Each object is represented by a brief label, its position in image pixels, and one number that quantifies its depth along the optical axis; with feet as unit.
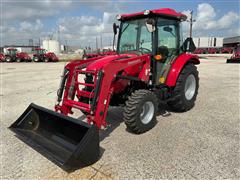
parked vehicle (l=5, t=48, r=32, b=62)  105.09
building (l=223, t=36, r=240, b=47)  237.08
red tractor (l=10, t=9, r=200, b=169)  11.44
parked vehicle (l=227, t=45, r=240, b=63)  65.82
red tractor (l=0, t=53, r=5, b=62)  108.39
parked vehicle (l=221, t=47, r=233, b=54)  168.94
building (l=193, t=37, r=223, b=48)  211.82
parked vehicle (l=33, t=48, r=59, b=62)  101.14
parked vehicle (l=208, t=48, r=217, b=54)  177.01
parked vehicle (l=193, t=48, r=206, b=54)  168.96
